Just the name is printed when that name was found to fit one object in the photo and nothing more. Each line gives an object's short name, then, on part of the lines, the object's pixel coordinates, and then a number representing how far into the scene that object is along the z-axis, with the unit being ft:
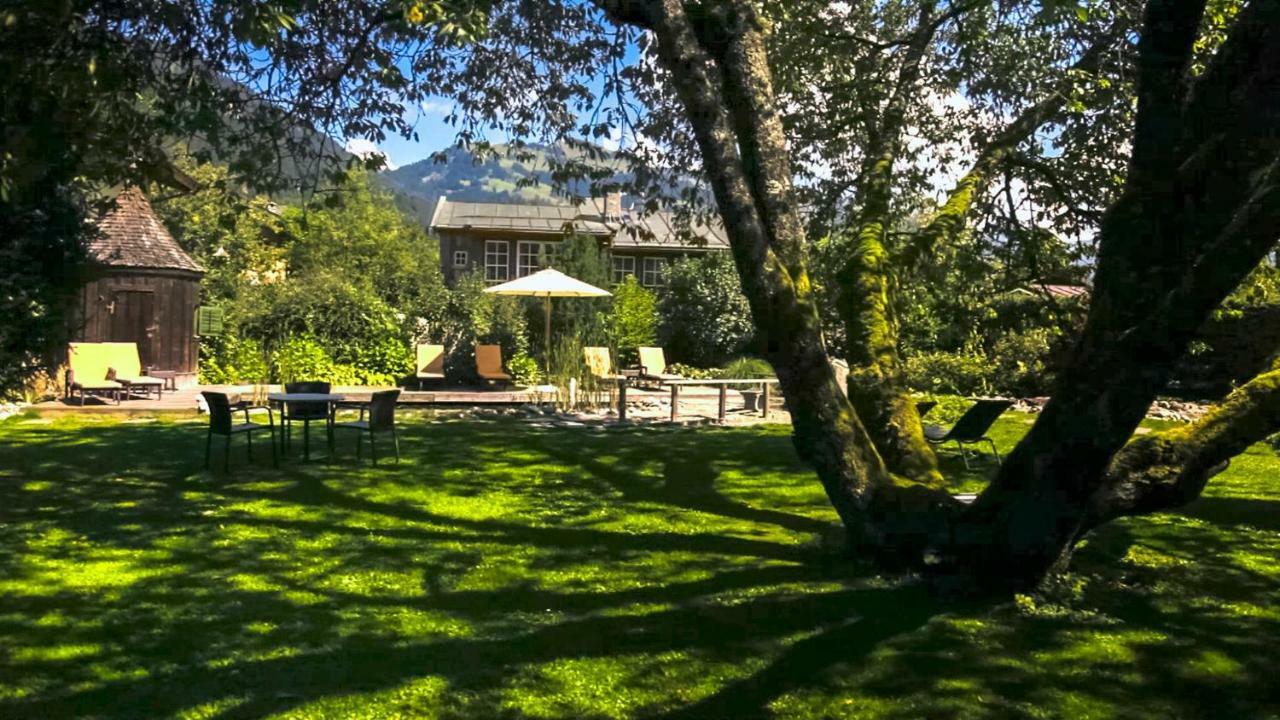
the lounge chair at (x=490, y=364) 58.70
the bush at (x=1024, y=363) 58.54
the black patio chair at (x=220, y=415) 28.22
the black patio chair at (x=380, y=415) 30.55
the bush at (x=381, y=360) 62.28
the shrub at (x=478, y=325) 65.16
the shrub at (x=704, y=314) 78.12
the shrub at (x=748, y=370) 60.39
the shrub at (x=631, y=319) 74.84
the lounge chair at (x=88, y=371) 48.70
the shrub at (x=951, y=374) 61.00
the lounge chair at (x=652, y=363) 65.10
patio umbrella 56.18
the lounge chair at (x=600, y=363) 52.85
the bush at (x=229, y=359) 62.03
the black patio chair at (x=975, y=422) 31.04
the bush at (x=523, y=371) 63.93
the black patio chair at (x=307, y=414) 32.32
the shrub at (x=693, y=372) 67.77
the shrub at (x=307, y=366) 54.19
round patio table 31.24
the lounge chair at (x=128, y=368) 51.26
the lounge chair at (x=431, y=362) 59.21
